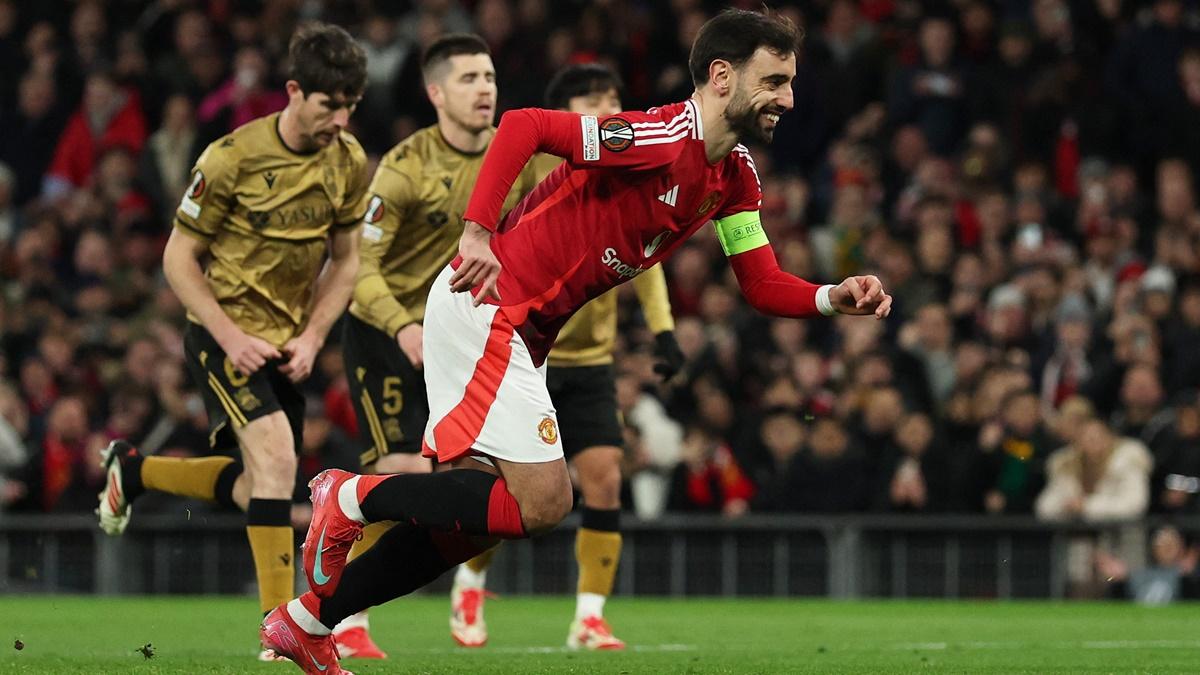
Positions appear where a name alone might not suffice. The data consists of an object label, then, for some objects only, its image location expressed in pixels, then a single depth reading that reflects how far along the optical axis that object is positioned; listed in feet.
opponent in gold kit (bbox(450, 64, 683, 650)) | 65.25
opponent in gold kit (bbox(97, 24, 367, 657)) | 58.70
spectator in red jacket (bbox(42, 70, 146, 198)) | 132.87
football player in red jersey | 44.29
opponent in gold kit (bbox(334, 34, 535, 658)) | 62.75
